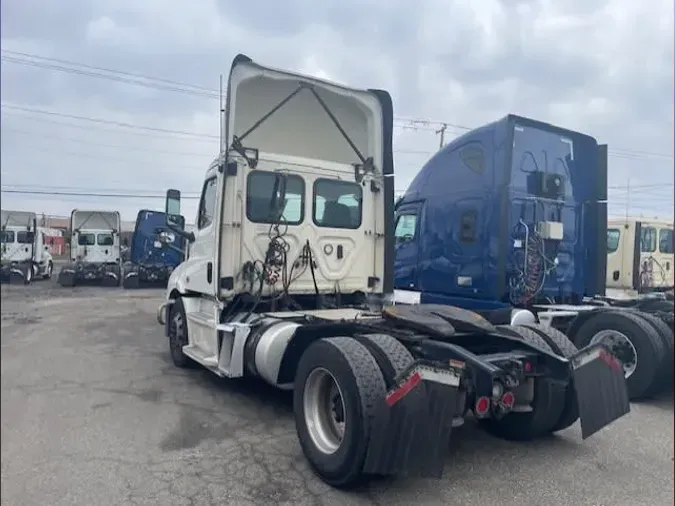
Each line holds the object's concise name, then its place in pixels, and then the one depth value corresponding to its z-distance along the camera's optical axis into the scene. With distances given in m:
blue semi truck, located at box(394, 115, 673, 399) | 6.95
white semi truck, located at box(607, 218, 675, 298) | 11.65
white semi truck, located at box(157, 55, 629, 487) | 3.23
